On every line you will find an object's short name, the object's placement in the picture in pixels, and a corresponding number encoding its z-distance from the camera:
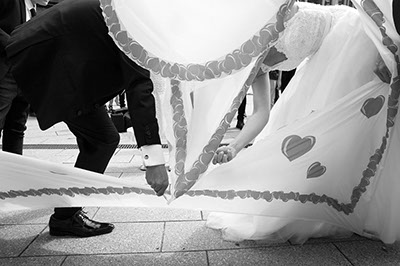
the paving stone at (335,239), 1.81
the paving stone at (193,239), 1.76
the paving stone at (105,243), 1.74
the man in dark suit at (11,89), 1.96
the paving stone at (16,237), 1.74
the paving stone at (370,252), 1.63
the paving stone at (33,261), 1.62
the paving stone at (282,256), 1.62
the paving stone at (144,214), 2.11
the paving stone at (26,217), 2.08
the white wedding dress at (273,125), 1.26
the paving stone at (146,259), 1.62
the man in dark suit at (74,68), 1.33
